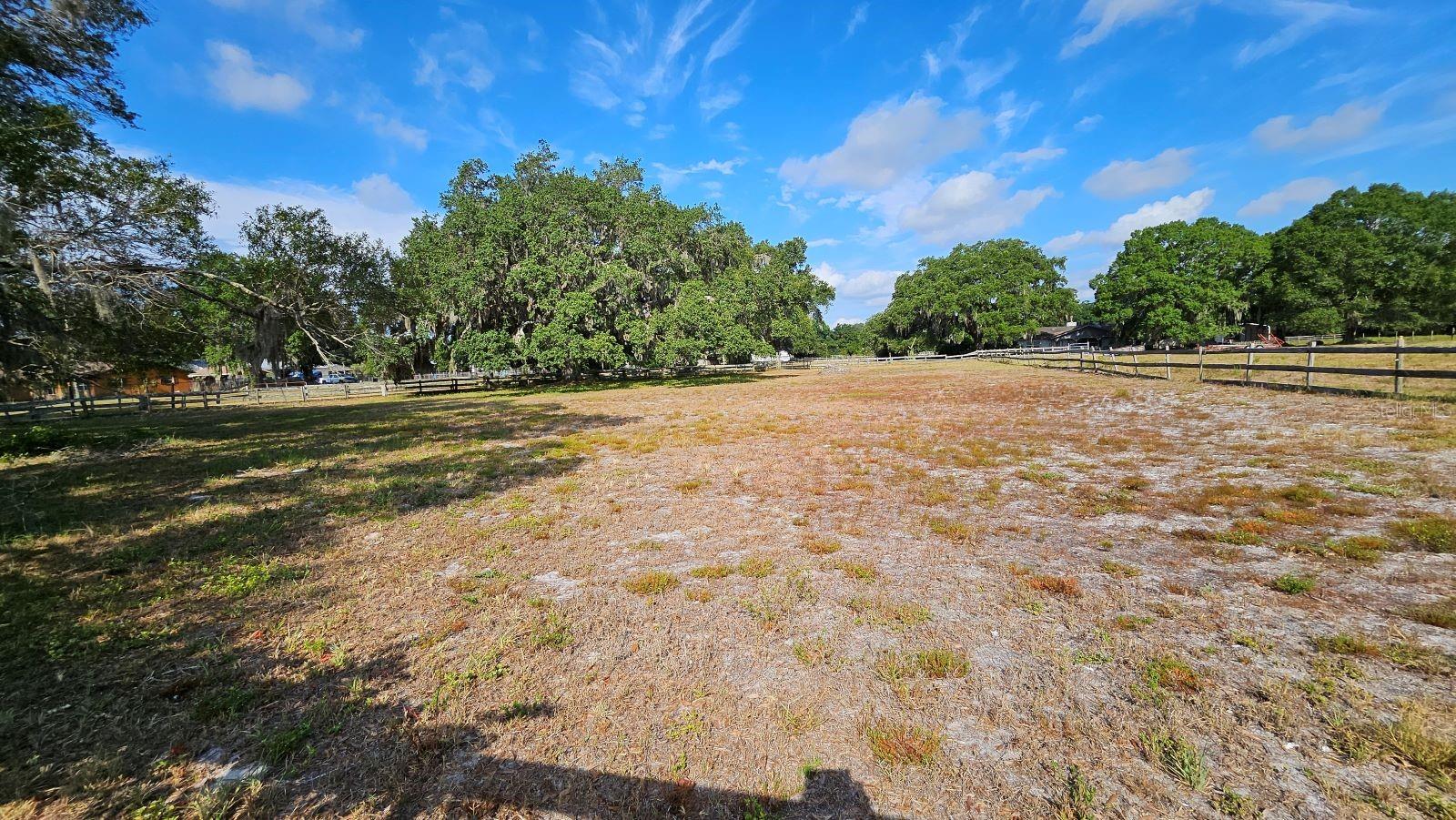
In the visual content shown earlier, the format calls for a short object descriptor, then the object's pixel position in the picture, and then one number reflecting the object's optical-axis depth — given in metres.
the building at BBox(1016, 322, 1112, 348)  69.94
